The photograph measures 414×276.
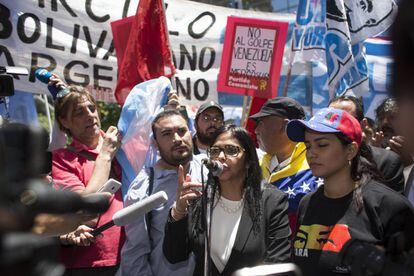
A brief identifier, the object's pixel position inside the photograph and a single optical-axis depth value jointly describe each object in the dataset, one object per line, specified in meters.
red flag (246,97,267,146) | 6.07
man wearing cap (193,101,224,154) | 4.94
